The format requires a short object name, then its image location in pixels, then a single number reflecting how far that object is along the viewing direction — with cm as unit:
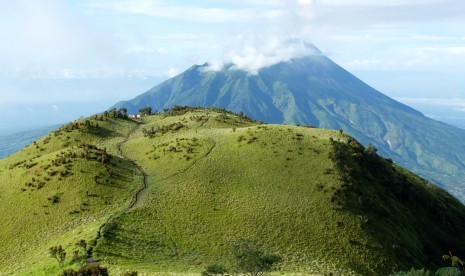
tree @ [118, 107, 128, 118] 12351
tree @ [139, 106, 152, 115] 15262
